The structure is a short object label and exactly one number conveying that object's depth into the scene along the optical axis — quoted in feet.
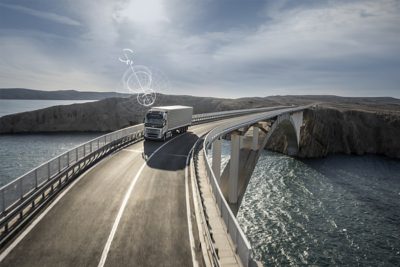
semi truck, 107.34
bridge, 34.58
